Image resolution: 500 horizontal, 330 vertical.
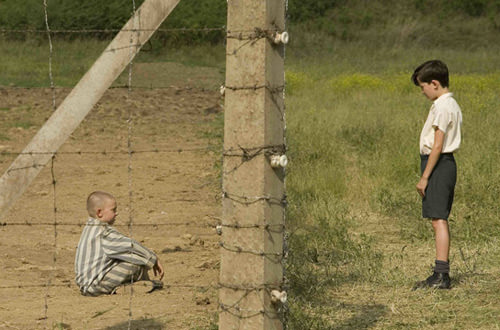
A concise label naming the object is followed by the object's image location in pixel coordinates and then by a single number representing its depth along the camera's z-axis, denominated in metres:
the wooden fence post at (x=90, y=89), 7.13
